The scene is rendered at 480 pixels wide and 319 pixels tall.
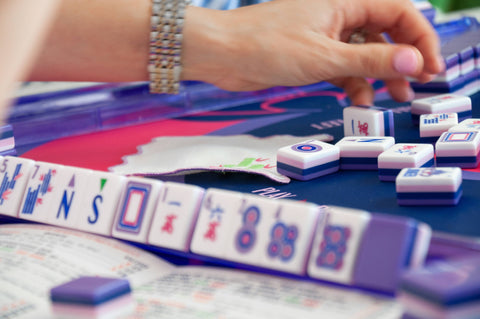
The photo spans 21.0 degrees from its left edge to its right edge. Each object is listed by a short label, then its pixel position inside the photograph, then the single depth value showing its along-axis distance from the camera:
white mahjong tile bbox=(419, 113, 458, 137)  0.76
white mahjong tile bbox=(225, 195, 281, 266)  0.59
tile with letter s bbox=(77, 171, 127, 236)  0.64
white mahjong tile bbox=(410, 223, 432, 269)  0.56
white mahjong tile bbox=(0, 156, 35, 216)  0.68
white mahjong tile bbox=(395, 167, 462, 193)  0.64
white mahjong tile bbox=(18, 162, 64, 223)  0.67
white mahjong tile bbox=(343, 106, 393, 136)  0.78
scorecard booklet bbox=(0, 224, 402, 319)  0.56
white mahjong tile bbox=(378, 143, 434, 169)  0.69
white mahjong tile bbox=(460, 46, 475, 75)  0.93
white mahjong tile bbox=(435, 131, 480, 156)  0.71
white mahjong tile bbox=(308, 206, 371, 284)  0.57
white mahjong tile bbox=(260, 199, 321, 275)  0.58
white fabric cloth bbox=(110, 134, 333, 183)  0.74
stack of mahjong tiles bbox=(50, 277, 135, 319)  0.56
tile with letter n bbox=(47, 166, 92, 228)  0.66
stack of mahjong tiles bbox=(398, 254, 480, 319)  0.52
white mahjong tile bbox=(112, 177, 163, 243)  0.63
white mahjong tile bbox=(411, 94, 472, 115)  0.81
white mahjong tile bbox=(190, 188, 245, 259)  0.60
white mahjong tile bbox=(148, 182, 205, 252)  0.62
